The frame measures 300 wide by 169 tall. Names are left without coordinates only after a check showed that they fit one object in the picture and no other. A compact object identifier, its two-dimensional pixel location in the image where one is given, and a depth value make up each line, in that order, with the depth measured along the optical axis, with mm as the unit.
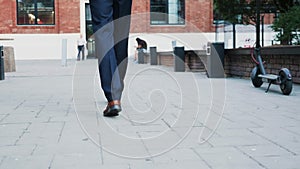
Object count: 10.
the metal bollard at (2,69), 10617
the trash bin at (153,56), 20391
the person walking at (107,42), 4680
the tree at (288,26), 10609
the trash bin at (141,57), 22531
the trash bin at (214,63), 10648
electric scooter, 6977
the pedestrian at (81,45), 28556
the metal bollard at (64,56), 19844
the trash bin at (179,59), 14017
